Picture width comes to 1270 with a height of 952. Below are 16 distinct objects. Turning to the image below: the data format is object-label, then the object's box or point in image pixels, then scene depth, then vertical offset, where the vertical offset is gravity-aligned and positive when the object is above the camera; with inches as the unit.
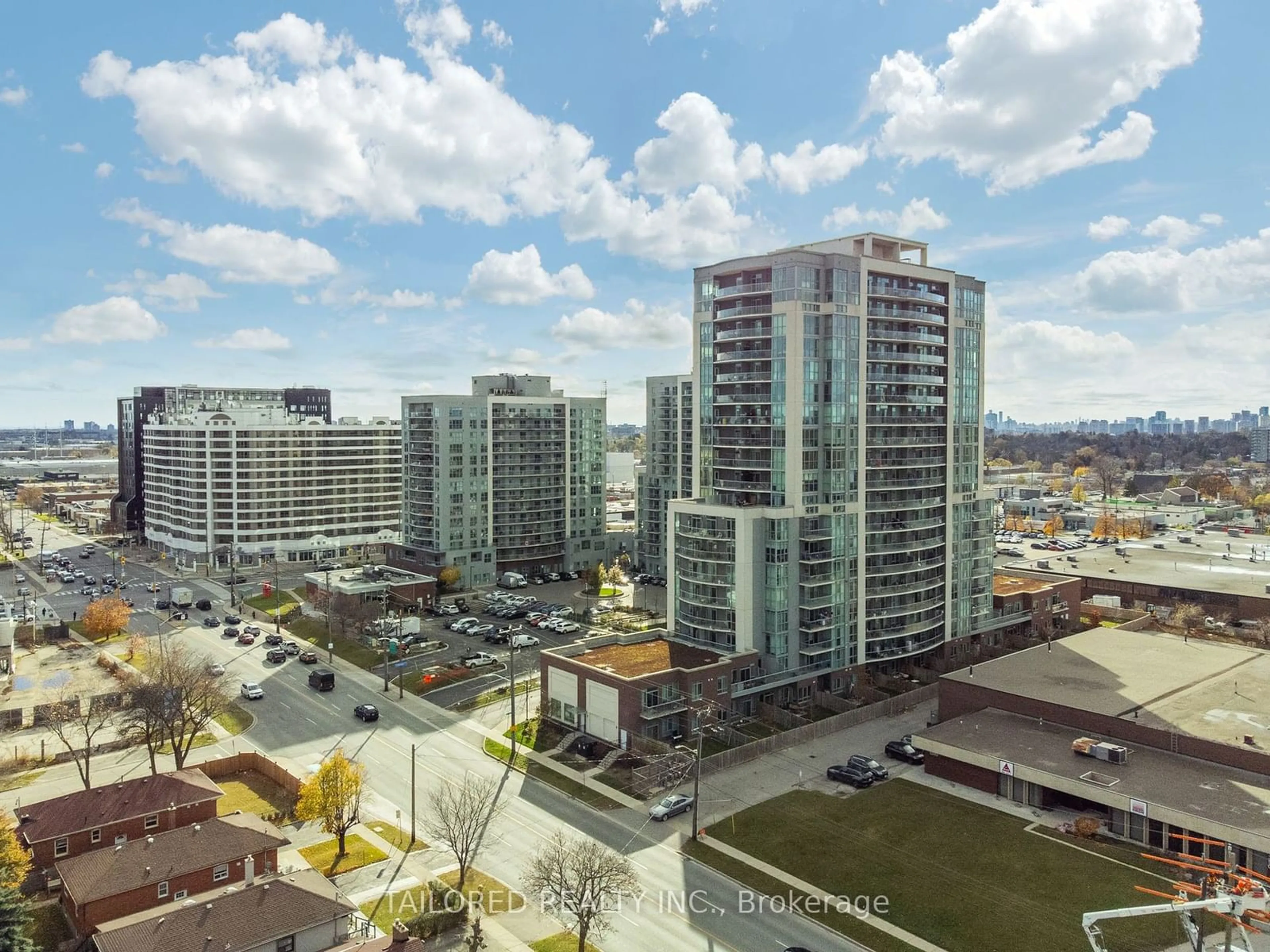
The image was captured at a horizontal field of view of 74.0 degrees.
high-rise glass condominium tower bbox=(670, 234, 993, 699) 2817.4 -63.6
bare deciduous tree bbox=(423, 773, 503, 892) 1742.1 -841.3
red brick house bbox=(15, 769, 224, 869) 1779.0 -804.8
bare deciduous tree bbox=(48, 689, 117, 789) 2175.2 -781.1
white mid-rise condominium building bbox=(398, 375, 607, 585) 4729.3 -206.1
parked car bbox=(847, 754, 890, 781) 2290.8 -879.5
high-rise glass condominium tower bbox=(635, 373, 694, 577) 4896.7 -92.7
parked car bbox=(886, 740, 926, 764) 2429.9 -898.9
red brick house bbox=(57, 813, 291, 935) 1553.9 -819.6
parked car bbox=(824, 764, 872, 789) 2246.6 -893.2
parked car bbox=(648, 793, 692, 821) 2058.3 -898.5
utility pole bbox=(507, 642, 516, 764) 2677.2 -709.8
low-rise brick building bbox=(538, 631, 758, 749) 2460.6 -736.1
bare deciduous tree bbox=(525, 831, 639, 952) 1487.5 -799.1
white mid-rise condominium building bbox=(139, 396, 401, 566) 5467.5 -265.8
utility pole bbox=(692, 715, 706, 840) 1881.2 -795.9
